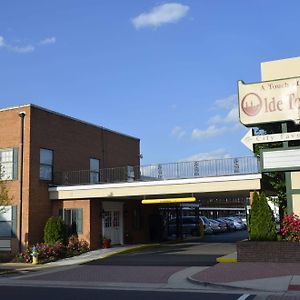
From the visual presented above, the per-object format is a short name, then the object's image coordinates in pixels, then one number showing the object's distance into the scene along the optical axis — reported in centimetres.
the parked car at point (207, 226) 3639
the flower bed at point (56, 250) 1903
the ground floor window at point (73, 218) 2145
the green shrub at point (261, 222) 1529
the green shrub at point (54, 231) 2017
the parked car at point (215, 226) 3777
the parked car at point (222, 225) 3968
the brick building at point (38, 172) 2073
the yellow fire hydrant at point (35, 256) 1832
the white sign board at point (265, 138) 1529
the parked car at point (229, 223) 4173
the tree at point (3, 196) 1743
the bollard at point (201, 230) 3222
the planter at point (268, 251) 1421
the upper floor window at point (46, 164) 2152
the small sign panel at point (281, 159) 1545
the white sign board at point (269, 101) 1568
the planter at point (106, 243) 2158
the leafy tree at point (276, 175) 1845
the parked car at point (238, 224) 4476
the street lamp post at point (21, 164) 2052
